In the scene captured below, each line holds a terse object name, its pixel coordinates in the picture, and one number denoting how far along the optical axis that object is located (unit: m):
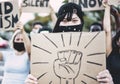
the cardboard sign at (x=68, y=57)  1.54
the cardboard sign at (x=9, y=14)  2.19
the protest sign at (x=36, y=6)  2.18
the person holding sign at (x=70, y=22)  1.71
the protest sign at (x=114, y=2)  1.97
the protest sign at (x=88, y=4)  2.07
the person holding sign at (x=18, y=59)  2.13
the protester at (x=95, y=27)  2.01
